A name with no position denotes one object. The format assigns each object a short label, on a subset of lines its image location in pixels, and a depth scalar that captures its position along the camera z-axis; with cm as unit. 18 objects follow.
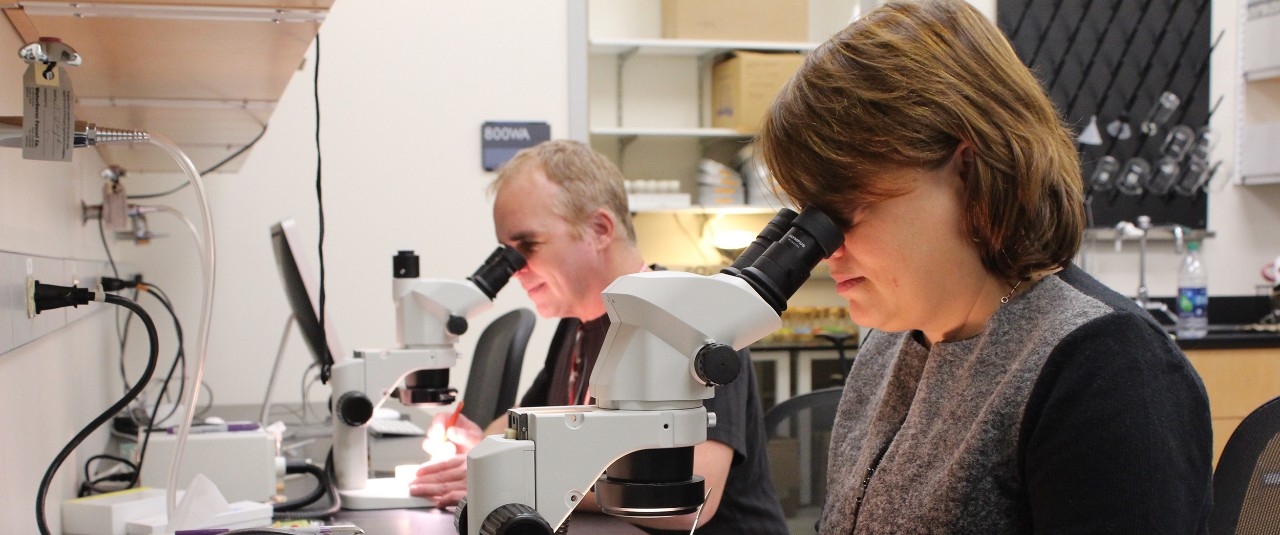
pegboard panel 397
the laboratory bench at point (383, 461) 139
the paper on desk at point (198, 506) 128
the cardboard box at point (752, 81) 401
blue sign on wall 359
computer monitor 186
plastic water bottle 370
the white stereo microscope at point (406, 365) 165
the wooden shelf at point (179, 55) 111
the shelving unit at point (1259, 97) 389
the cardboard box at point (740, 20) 410
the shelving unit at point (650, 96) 441
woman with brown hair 84
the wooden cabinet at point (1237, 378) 332
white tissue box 130
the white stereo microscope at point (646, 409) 75
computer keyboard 237
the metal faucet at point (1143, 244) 383
